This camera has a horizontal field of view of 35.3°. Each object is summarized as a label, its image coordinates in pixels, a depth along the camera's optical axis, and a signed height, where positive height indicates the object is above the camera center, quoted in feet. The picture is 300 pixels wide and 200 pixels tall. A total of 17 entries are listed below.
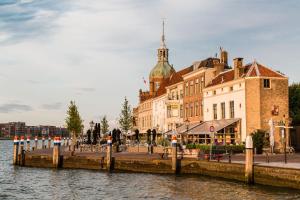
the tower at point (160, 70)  352.28 +59.67
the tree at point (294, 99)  240.14 +25.69
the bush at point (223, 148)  157.28 +0.32
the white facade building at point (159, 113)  266.77 +21.04
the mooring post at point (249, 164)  101.96 -3.21
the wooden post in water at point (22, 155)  168.45 -2.66
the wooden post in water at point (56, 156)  152.66 -2.67
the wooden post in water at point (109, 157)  140.67 -2.65
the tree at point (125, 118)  305.14 +19.50
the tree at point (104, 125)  414.35 +20.25
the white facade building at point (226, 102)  176.45 +18.76
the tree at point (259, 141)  160.56 +2.79
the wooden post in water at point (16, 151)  172.01 -1.29
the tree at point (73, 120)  296.51 +17.72
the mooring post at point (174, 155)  128.06 -1.74
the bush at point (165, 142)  202.54 +2.85
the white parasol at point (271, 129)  144.35 +6.12
